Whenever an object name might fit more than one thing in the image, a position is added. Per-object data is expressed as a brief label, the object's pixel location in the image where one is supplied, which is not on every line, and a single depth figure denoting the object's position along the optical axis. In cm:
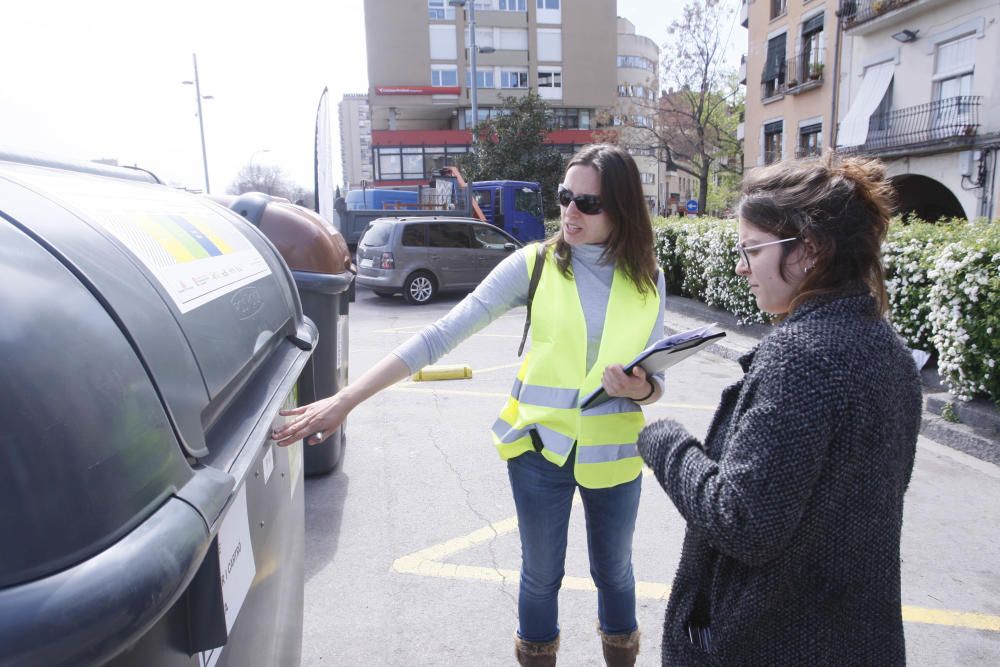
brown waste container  402
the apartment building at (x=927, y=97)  1672
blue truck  2069
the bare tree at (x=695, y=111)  2847
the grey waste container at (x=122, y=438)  77
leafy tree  2823
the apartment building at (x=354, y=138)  9331
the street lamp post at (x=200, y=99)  2645
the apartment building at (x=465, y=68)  4709
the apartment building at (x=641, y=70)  7112
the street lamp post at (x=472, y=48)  2366
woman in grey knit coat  124
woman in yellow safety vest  204
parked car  1323
